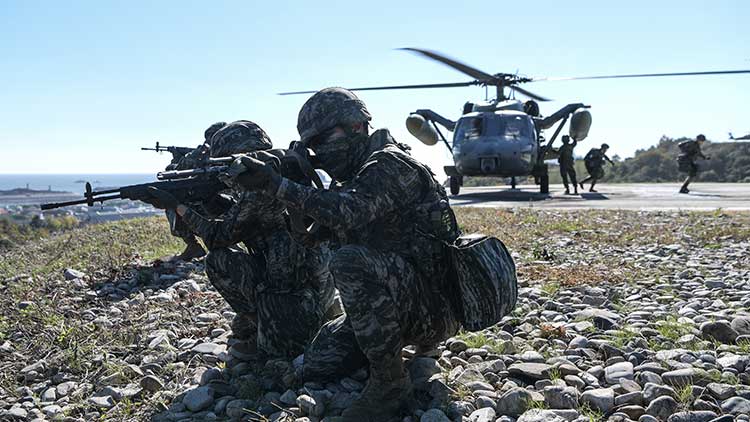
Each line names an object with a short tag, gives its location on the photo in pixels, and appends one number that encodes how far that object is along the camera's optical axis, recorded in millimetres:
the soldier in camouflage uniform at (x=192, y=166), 5039
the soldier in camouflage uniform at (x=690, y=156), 16812
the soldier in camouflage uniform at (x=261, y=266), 3836
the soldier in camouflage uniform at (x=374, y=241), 2904
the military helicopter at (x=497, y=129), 16750
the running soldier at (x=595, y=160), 19828
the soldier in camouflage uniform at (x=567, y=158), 18734
